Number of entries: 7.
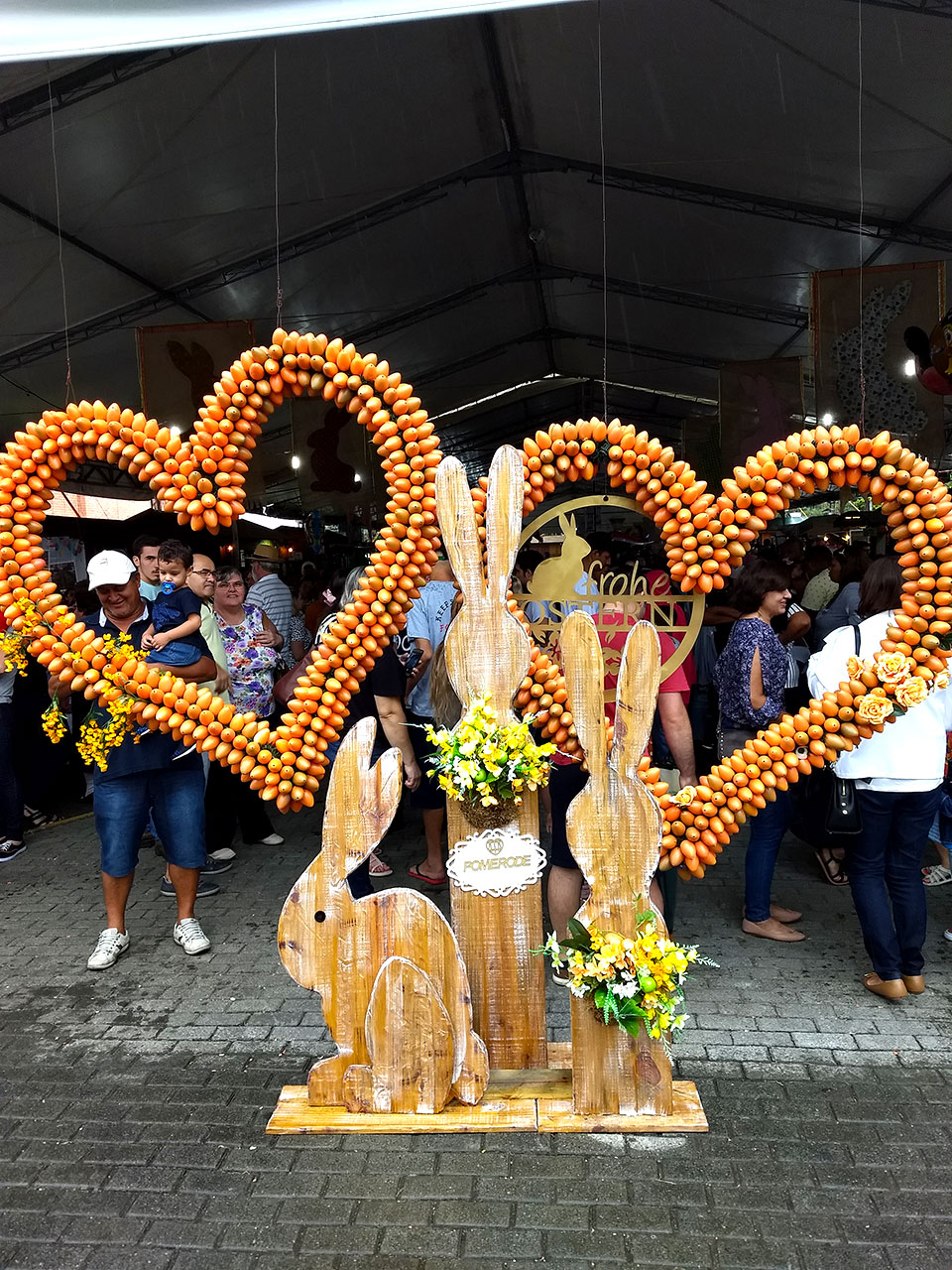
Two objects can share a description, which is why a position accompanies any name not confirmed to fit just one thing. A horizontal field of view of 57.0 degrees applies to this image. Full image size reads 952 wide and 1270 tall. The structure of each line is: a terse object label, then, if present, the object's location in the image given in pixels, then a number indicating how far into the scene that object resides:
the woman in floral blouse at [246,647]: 4.74
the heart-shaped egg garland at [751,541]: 2.82
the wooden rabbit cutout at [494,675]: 2.68
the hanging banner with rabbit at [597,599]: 3.04
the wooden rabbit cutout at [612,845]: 2.61
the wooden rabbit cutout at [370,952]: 2.67
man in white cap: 3.77
